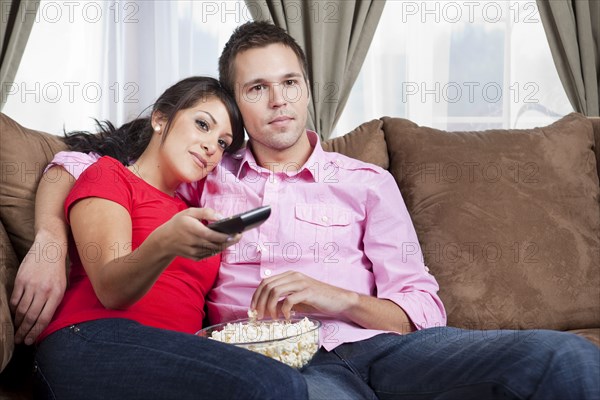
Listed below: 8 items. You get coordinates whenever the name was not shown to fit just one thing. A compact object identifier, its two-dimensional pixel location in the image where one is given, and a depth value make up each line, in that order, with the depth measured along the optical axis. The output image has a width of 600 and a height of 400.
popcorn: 1.38
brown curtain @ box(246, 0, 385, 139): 2.83
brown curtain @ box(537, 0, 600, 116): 2.98
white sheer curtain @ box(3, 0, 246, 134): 2.96
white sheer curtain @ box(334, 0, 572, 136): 3.09
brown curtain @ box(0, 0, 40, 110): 2.78
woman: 1.21
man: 1.39
